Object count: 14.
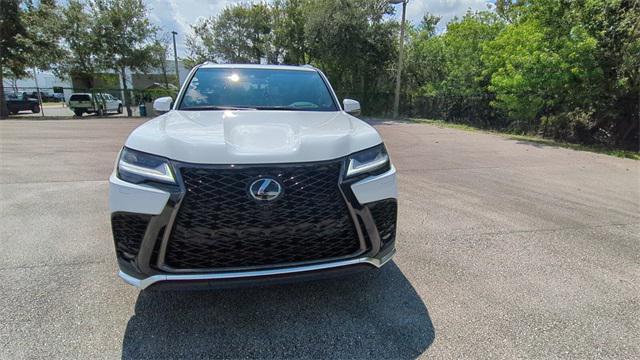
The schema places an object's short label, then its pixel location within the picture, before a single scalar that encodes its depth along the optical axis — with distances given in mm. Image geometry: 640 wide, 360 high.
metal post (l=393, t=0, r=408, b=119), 19169
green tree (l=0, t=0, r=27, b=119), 19391
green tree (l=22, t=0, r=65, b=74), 20188
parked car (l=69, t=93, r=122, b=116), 21969
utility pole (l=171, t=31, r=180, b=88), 29141
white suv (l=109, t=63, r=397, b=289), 1843
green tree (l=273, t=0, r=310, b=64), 26266
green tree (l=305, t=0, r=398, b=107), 21656
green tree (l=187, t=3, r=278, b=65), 28703
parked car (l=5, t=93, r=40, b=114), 22970
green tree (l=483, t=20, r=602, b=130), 9562
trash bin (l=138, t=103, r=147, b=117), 22188
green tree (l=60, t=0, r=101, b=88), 21531
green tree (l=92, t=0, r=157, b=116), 21797
